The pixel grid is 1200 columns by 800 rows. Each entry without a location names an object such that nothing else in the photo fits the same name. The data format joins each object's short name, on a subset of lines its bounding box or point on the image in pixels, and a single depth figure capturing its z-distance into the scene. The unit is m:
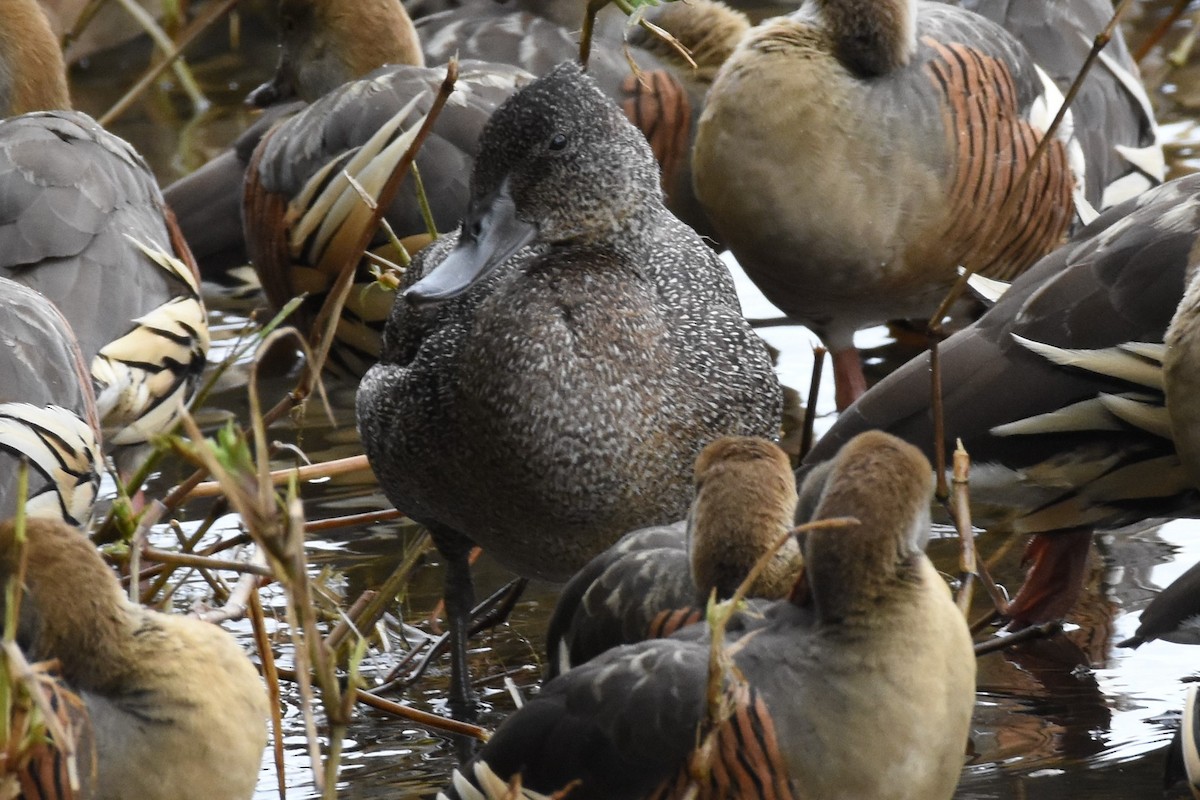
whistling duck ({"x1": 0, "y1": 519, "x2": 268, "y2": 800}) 6.37
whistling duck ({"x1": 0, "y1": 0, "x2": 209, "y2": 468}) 10.44
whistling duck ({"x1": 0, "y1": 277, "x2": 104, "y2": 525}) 8.52
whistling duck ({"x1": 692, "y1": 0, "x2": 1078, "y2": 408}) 11.34
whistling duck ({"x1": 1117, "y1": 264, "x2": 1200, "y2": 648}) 7.75
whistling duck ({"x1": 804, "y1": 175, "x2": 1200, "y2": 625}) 9.02
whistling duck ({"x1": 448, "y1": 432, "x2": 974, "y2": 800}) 5.99
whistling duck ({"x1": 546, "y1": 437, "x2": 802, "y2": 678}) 6.81
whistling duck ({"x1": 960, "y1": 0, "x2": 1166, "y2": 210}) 13.12
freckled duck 8.27
